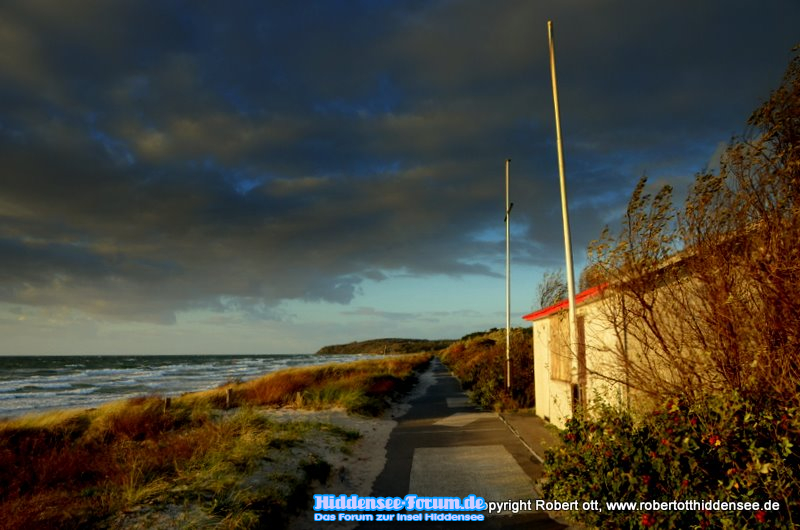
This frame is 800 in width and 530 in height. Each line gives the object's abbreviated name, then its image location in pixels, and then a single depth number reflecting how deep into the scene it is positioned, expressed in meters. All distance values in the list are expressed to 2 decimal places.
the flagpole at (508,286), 18.04
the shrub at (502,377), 16.25
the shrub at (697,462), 4.14
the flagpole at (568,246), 7.89
